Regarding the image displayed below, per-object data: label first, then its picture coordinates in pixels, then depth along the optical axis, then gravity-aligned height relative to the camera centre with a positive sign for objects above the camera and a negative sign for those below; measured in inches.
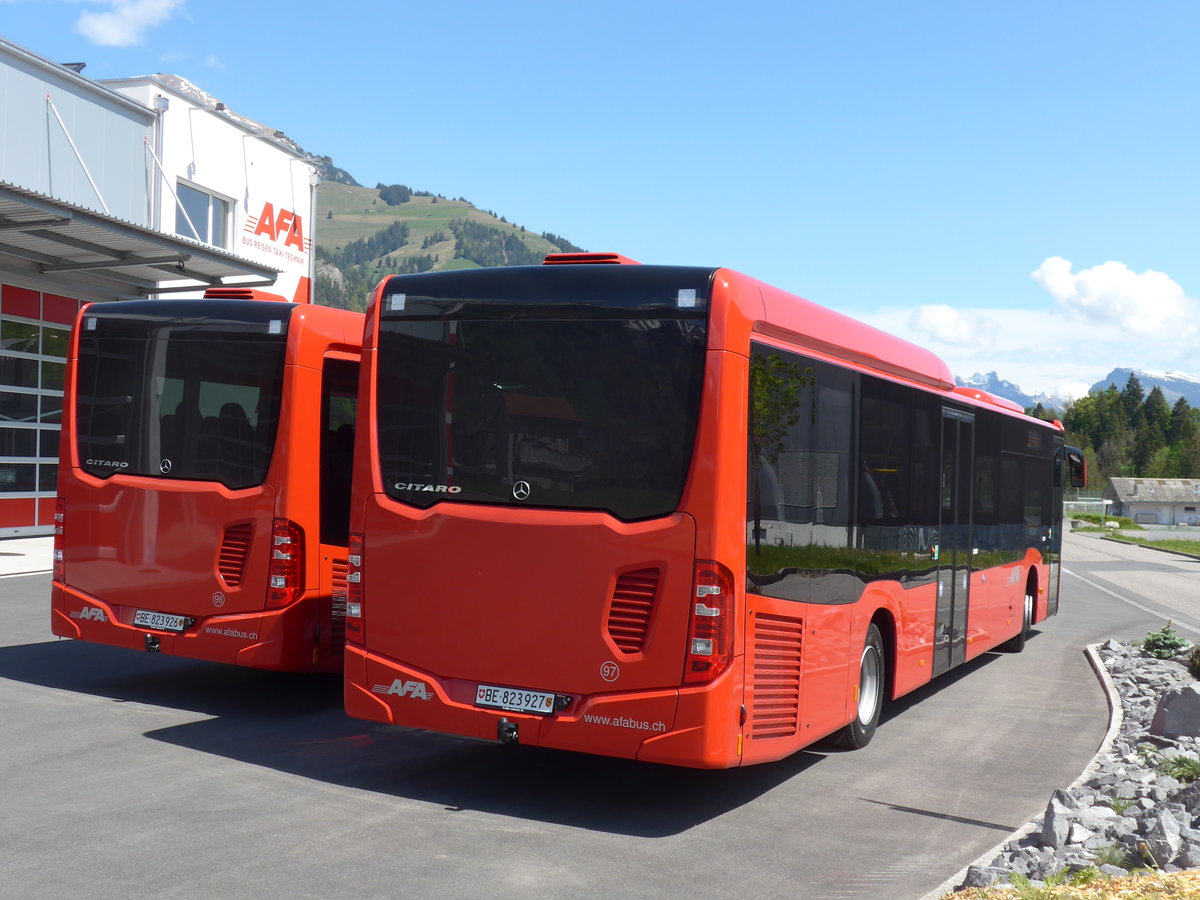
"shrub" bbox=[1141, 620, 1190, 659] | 543.2 -72.8
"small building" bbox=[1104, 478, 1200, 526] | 6117.1 -100.8
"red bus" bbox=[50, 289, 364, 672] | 348.8 -9.3
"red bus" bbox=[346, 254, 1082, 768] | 257.1 -11.3
